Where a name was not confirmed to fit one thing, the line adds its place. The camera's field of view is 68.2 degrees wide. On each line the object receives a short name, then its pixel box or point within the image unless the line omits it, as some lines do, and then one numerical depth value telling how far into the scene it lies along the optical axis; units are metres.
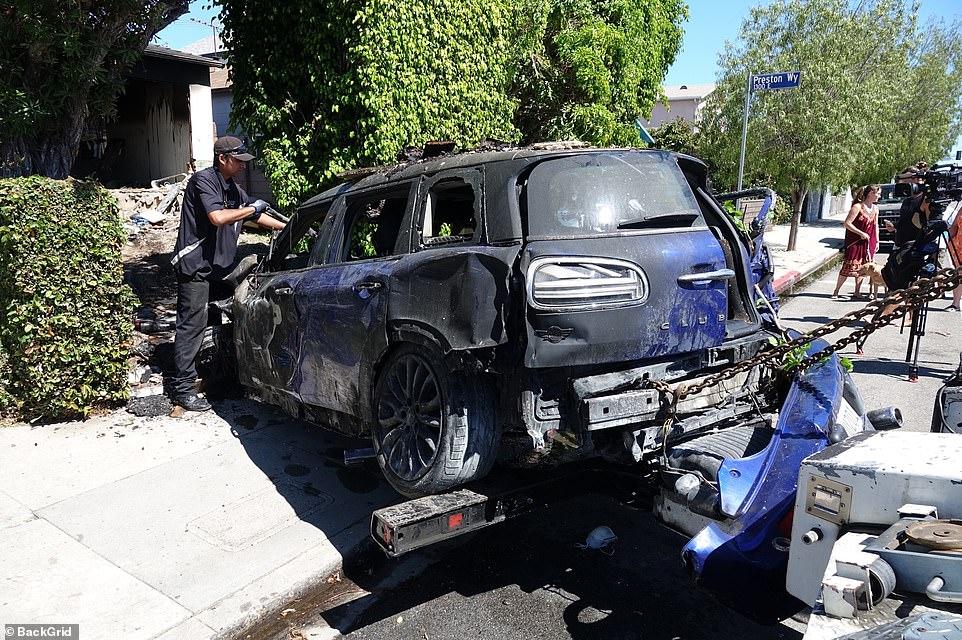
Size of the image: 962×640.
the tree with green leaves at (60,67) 5.87
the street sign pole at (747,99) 10.47
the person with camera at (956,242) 7.63
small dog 10.38
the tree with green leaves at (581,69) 10.12
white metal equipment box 2.21
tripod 6.88
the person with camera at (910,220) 8.22
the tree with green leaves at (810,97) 15.45
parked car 19.47
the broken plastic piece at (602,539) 3.84
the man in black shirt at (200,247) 5.79
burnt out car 3.15
